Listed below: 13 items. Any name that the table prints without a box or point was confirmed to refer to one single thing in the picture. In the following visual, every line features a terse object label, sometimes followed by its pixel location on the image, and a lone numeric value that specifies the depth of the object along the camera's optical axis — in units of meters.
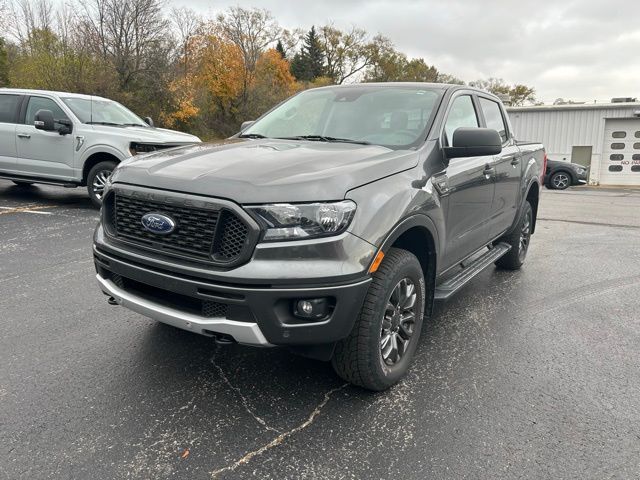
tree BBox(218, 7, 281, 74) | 37.88
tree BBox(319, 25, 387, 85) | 53.94
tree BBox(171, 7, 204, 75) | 32.41
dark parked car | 18.77
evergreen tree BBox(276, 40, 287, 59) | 55.06
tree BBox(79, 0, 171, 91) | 24.62
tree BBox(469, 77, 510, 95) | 61.91
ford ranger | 2.30
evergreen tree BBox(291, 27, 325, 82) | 55.25
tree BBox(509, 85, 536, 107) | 63.04
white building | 24.38
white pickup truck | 7.85
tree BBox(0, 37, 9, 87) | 23.86
